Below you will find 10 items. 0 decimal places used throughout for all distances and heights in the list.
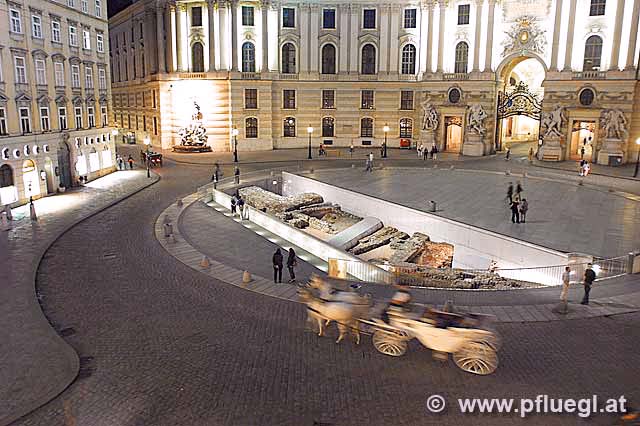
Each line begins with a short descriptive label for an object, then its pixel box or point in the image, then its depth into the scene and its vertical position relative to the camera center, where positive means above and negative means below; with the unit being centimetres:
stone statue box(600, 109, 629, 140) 4750 -128
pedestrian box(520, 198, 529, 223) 2711 -492
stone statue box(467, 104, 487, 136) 5500 -100
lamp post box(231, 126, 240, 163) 5084 -461
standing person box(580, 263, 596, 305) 1709 -530
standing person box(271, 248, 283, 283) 2002 -573
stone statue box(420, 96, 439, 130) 5800 -87
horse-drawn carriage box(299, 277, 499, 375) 1307 -540
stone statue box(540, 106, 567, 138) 5053 -122
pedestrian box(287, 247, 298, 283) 2061 -578
